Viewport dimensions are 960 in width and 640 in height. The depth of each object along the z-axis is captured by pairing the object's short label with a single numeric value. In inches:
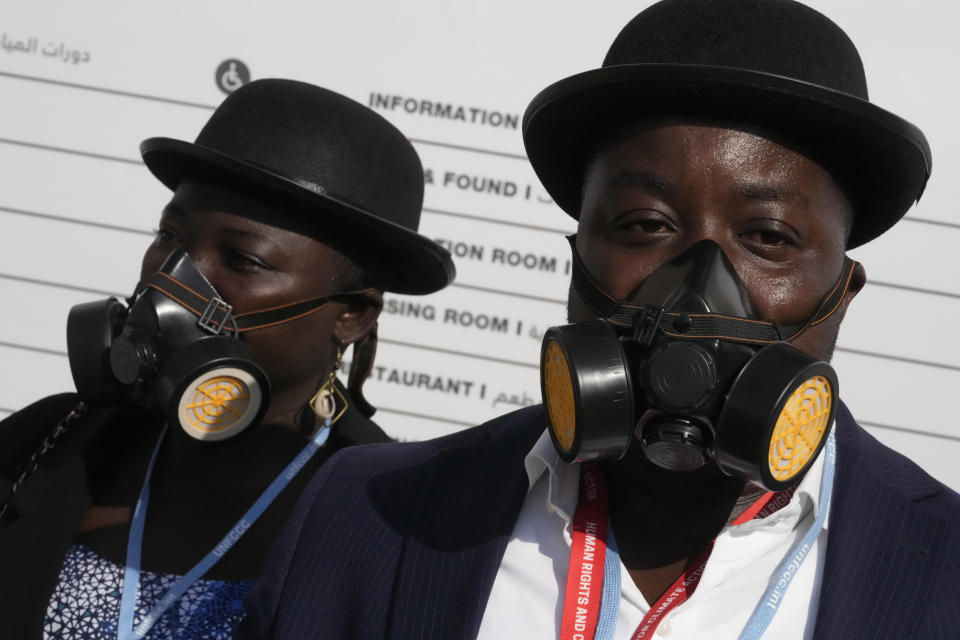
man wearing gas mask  52.1
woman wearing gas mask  64.6
